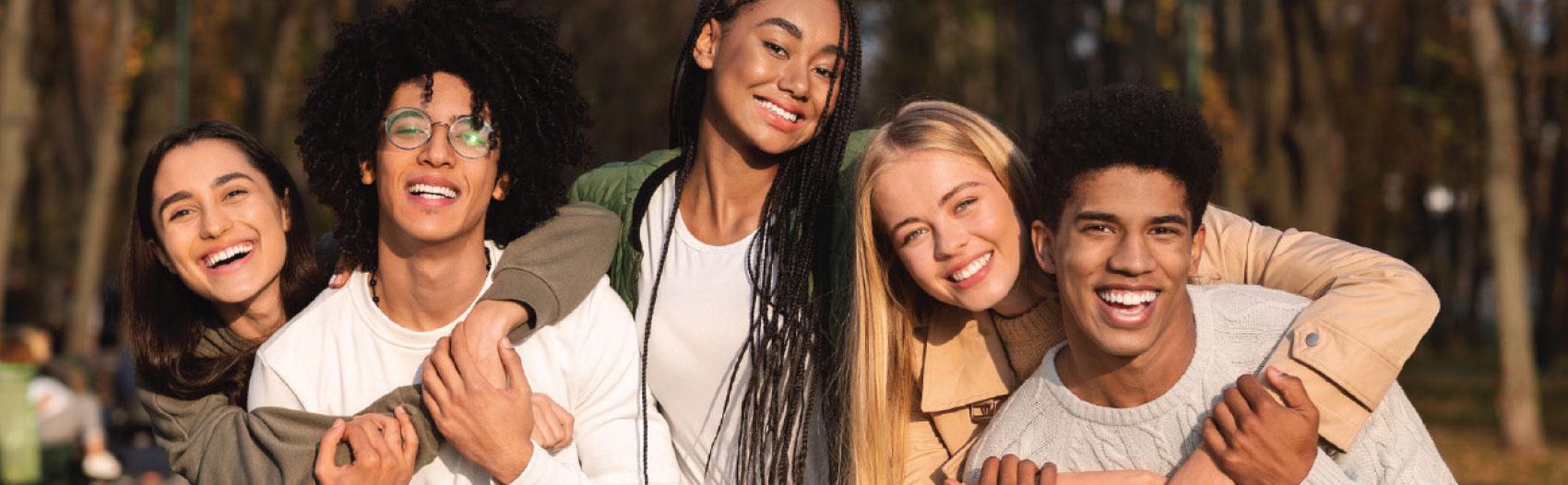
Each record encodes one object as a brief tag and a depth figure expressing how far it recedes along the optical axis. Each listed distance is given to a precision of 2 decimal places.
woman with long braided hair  4.73
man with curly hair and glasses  4.18
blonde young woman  4.28
